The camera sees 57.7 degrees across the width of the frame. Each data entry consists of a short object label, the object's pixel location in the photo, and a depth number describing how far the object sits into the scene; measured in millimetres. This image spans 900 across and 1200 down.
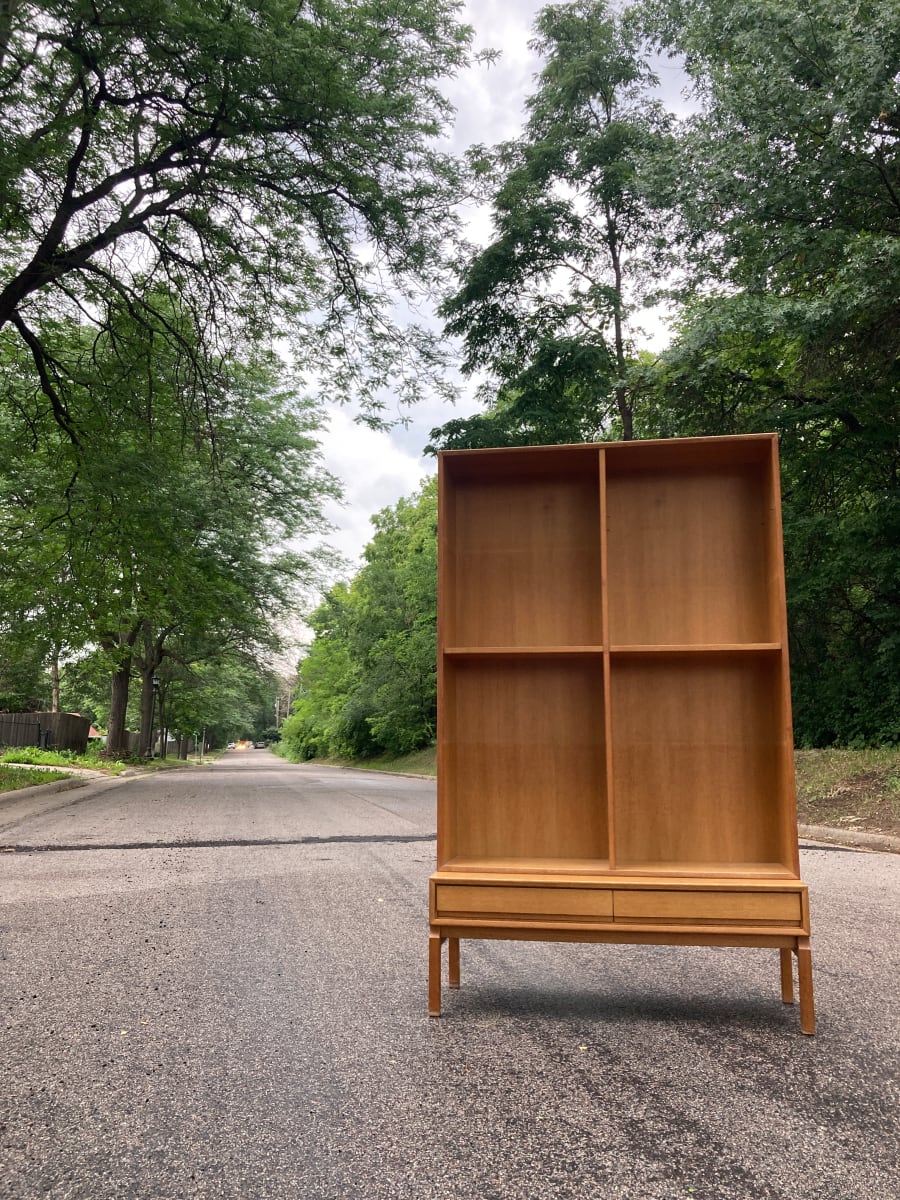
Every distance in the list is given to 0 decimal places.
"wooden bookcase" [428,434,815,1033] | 3596
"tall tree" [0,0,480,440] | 8391
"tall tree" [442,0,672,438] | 16281
